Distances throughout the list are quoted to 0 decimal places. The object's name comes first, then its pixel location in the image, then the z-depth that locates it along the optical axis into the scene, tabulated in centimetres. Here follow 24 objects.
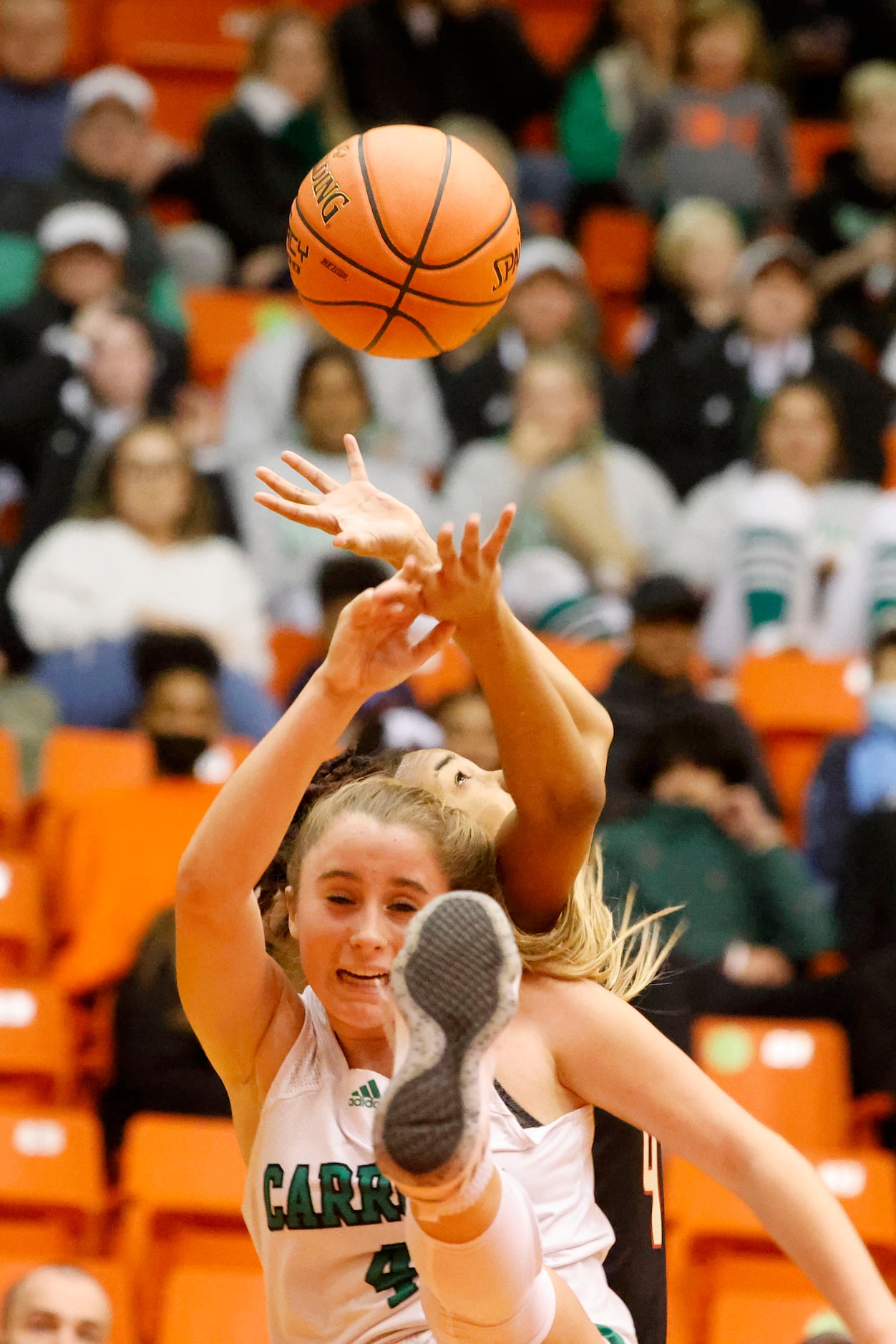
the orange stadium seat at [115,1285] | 912
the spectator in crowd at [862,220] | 1958
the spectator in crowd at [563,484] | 1537
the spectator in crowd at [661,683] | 1265
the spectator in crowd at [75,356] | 1558
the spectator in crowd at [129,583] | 1355
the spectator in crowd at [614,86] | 2050
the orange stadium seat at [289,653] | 1440
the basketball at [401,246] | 696
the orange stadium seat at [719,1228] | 941
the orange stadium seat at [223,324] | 1848
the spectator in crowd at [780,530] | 1507
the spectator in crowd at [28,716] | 1296
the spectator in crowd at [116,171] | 1797
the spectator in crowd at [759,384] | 1722
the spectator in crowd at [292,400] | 1609
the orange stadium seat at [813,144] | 2198
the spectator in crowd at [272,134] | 1922
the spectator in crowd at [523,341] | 1716
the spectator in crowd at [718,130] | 2002
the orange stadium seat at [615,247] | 2030
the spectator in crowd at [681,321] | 1747
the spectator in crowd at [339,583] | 1366
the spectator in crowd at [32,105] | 1908
